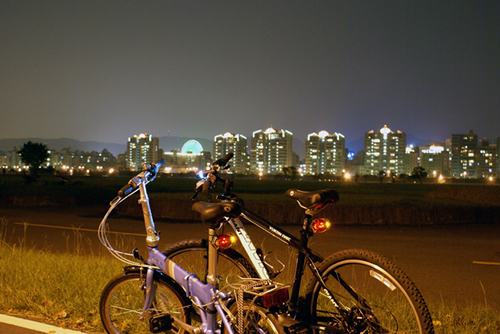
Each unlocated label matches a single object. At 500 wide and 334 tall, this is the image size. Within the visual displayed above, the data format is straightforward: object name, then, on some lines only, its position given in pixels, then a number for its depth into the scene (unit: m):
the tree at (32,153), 103.81
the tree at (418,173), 91.25
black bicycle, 2.52
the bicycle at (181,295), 2.79
